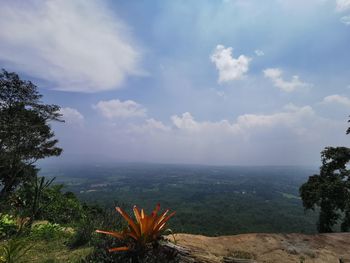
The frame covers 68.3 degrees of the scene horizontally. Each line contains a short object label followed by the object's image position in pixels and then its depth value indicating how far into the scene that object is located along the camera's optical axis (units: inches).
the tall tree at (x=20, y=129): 499.5
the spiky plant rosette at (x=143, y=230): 185.6
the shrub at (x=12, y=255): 180.3
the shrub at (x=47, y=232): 278.8
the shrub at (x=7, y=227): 289.4
